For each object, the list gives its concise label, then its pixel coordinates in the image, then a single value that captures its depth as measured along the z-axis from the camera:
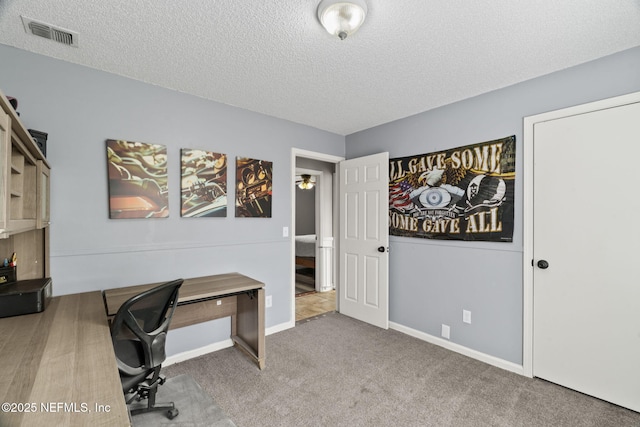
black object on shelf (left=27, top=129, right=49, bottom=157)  1.82
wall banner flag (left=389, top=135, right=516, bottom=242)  2.49
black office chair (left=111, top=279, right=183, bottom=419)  1.50
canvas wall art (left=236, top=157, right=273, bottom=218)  2.99
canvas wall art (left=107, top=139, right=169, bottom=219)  2.30
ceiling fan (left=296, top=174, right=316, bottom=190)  6.76
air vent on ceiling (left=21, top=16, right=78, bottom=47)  1.69
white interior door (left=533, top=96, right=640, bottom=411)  1.94
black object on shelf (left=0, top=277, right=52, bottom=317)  1.56
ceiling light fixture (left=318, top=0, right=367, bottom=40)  1.49
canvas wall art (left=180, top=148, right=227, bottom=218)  2.65
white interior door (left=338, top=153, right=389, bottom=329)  3.34
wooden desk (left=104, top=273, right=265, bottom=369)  2.24
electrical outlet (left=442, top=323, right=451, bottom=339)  2.87
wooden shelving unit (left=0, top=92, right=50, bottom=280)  1.09
